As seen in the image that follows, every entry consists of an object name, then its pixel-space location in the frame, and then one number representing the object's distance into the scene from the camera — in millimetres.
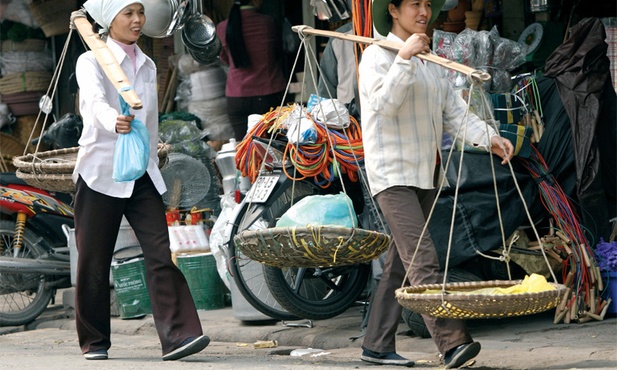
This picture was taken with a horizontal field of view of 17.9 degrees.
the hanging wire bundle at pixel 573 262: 11534
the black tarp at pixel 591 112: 11560
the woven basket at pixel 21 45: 20627
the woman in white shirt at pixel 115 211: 10294
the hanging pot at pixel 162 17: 14087
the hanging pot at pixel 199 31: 15588
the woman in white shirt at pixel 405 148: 9289
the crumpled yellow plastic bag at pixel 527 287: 8865
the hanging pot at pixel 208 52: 15758
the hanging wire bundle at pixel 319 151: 11822
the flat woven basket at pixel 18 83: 20432
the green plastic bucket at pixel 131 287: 14805
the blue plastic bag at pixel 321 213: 10647
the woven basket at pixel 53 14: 20210
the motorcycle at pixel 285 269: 11854
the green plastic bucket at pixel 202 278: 14726
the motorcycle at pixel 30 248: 15209
